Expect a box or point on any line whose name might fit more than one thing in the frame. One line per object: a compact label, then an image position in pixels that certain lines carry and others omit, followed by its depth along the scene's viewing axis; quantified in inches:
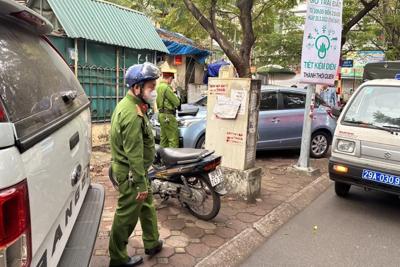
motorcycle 145.1
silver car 242.2
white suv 43.9
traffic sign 692.4
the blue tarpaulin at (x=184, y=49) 448.8
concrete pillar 169.5
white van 158.2
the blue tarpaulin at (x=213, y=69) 560.3
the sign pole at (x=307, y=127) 228.8
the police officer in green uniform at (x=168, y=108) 229.6
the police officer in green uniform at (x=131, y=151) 99.0
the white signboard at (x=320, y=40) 220.2
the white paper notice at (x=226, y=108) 170.9
